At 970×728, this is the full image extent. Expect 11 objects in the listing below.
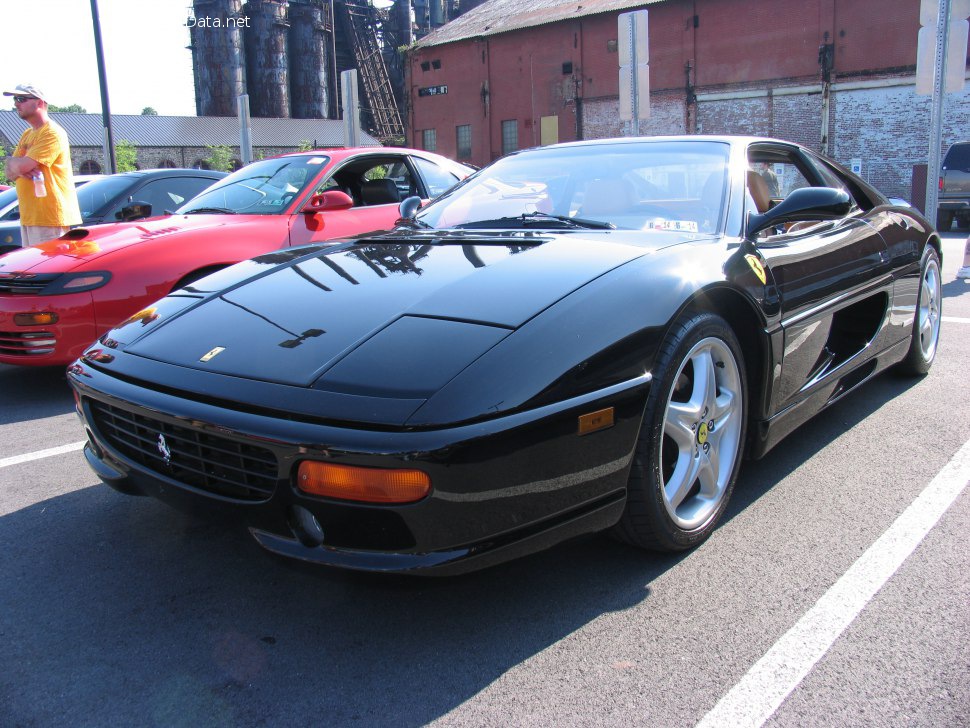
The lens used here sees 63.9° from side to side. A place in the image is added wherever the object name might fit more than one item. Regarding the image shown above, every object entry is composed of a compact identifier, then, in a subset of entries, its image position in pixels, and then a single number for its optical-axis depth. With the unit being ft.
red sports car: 13.67
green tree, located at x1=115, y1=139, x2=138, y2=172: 99.25
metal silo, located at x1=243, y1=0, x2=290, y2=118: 128.67
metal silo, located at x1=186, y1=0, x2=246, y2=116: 125.80
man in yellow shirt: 17.90
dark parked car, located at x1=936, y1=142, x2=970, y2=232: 47.37
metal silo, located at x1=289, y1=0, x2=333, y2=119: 132.67
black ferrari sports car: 5.55
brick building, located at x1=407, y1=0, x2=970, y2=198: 76.07
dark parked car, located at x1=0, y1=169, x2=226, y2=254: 20.54
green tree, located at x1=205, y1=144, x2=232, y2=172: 108.88
